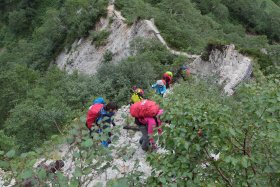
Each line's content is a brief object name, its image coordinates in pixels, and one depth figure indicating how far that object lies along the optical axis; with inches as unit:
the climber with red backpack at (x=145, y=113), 178.5
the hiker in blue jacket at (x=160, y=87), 298.4
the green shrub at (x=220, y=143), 96.6
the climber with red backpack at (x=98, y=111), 184.2
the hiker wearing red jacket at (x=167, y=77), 345.0
